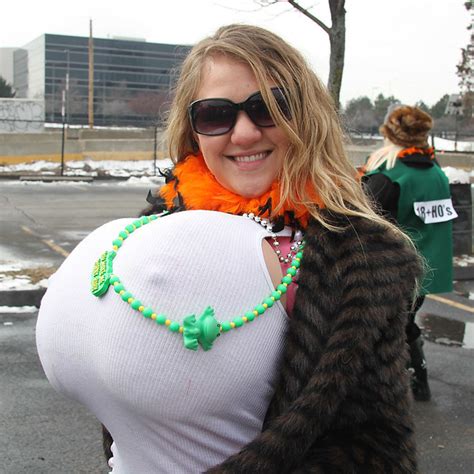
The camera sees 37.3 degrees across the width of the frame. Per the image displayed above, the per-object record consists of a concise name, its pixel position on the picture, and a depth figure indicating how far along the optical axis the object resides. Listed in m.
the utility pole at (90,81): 35.31
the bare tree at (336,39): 8.01
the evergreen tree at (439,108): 62.93
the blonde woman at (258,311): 1.24
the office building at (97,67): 74.31
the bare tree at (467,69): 38.50
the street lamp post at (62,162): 21.17
